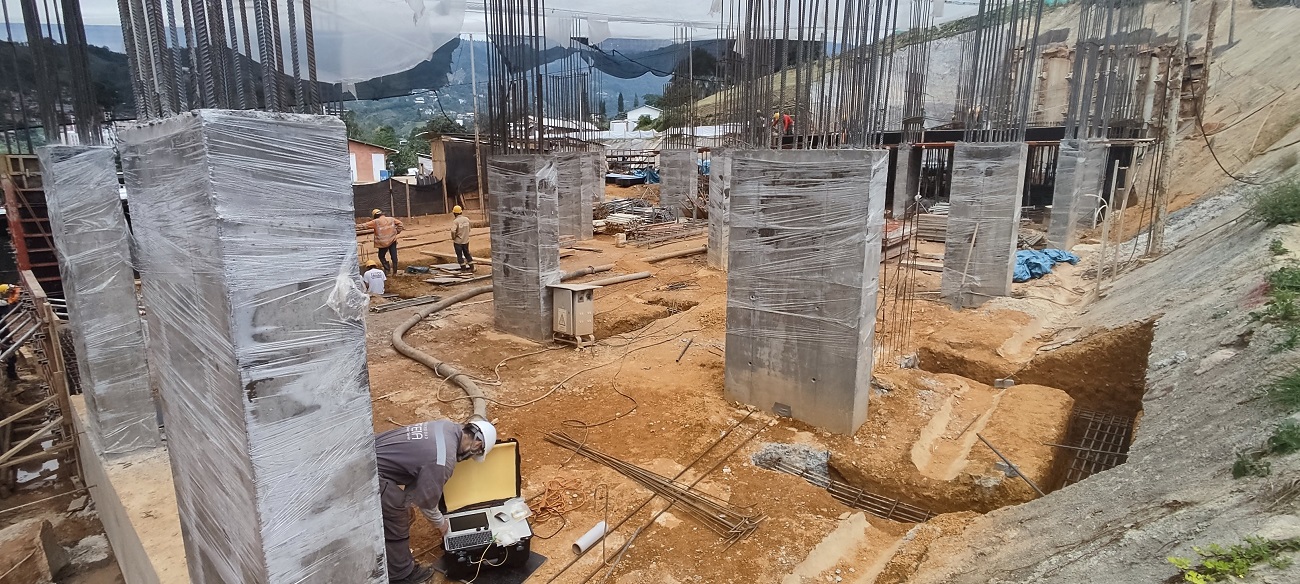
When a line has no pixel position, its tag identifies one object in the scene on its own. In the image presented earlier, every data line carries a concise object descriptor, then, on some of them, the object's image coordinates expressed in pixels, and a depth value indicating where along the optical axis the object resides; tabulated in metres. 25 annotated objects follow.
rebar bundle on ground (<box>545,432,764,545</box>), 4.62
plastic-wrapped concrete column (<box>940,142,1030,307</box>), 9.68
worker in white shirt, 9.46
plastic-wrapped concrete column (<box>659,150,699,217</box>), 19.88
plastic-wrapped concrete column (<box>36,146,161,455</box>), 4.48
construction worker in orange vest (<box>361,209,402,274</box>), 13.12
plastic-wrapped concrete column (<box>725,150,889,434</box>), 5.67
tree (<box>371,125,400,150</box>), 37.31
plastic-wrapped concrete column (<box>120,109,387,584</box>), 2.18
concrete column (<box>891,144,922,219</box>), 19.53
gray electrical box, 8.72
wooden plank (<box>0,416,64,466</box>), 5.38
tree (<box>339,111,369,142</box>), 32.20
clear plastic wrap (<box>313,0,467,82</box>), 12.62
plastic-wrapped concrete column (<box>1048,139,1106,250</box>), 13.21
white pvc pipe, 4.34
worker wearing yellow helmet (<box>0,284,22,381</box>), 7.49
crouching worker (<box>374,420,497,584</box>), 3.78
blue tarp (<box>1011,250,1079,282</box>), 11.81
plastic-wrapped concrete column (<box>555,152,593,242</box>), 17.23
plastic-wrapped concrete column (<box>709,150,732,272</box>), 14.00
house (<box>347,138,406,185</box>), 25.97
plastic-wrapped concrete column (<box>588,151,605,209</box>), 20.69
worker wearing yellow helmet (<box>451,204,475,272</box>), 13.56
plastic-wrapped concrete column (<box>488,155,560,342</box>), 8.48
